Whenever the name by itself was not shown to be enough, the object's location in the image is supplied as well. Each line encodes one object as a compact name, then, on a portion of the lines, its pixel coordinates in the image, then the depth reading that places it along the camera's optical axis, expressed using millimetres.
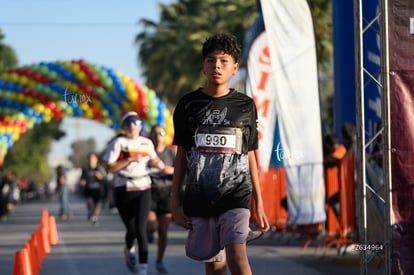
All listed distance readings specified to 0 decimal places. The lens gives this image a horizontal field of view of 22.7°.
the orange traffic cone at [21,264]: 8953
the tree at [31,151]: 70438
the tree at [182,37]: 39281
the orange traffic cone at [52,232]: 15992
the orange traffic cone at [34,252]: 11148
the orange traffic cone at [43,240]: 13384
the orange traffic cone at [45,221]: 14655
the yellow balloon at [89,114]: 25531
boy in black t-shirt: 5980
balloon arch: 24188
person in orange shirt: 14094
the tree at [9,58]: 80688
